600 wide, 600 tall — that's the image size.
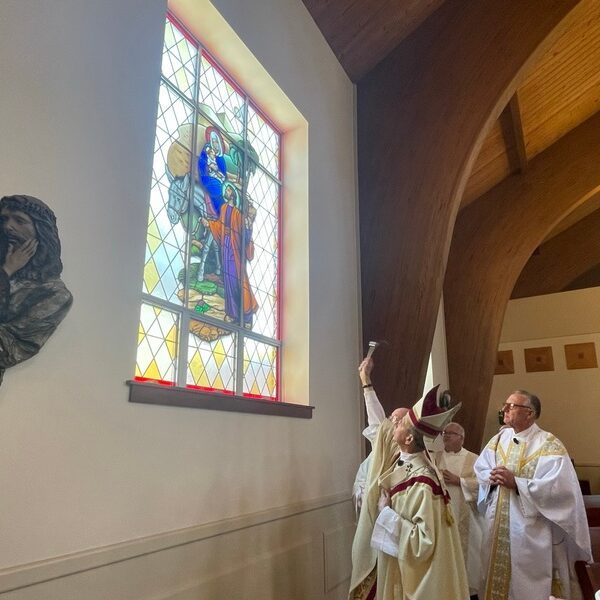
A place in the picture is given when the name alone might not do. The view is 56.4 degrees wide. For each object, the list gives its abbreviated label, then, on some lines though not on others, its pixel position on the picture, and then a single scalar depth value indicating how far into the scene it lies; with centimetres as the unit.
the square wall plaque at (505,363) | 1166
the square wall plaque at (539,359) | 1123
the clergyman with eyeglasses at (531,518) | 348
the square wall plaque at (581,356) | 1080
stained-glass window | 297
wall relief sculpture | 181
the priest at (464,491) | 407
